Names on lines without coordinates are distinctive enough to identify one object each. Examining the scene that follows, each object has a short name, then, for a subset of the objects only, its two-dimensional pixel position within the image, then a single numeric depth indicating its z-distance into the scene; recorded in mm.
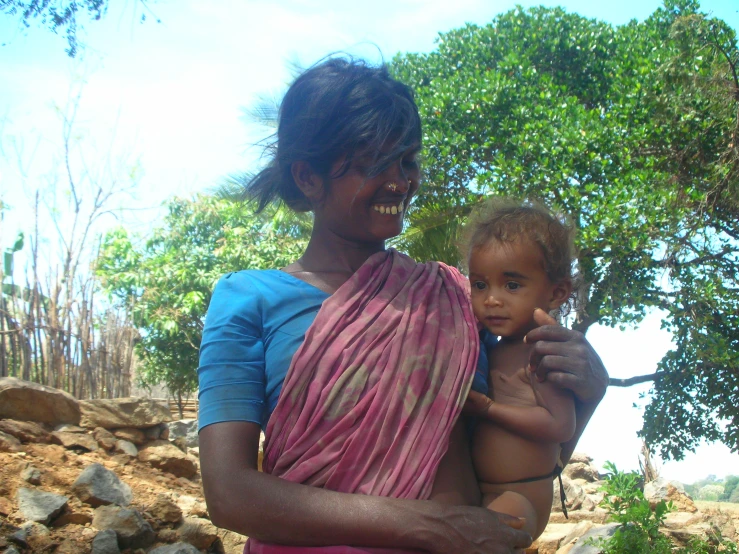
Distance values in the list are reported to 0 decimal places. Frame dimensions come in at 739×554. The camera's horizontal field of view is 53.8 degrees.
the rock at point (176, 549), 4387
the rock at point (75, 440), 5551
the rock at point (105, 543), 4207
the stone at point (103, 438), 5895
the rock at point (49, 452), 5148
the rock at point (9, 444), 4973
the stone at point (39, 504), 4234
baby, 1744
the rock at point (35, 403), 5367
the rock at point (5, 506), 4188
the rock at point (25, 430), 5195
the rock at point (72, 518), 4400
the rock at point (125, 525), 4461
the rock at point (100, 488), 4727
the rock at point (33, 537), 3881
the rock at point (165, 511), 4957
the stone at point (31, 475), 4613
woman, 1481
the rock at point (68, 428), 5703
